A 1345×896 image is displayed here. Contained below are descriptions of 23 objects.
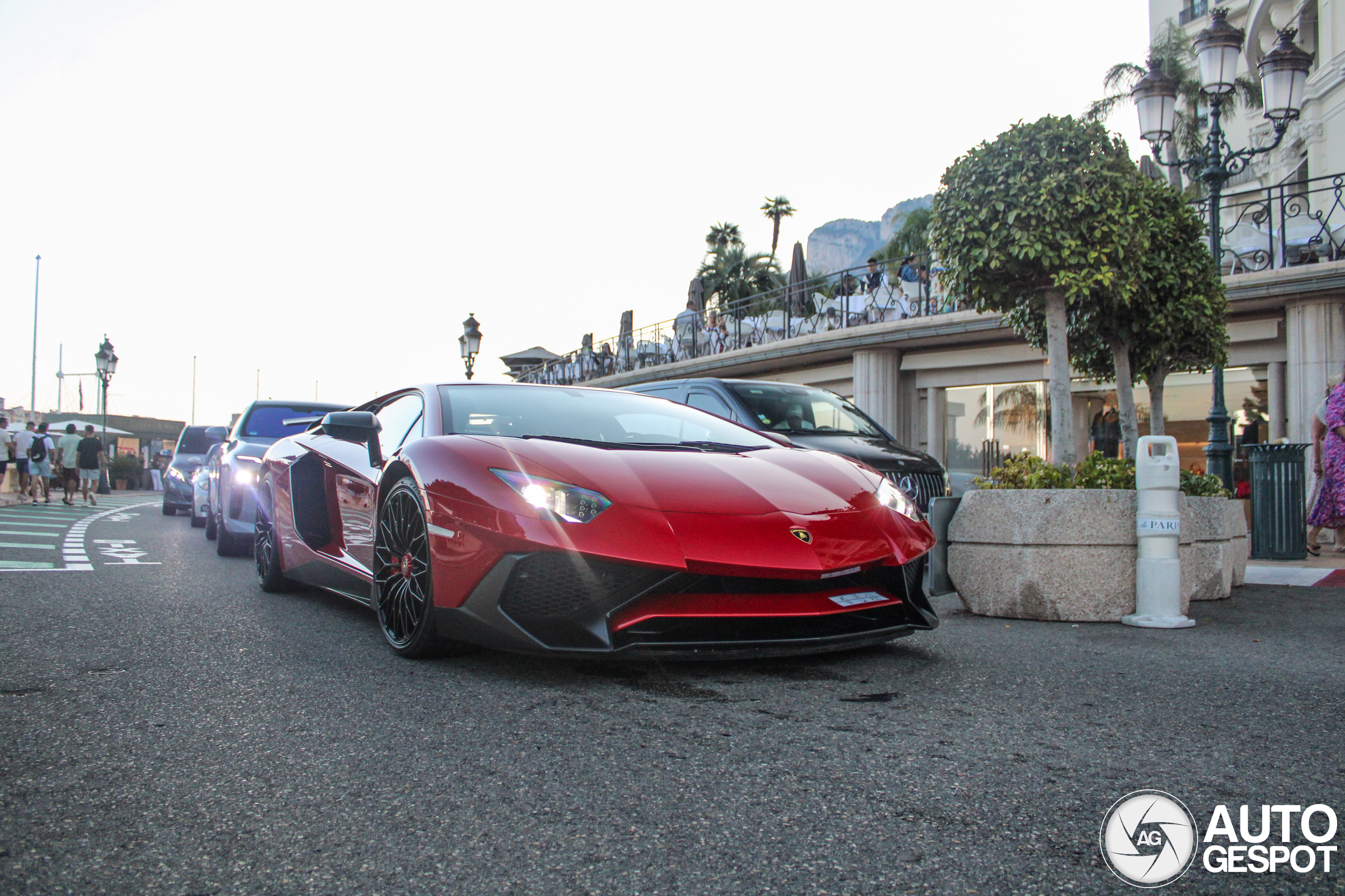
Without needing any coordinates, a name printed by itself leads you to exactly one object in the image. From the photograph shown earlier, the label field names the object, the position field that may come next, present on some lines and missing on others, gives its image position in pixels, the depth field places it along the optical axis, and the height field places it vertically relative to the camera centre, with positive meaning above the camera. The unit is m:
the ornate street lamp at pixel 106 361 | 28.56 +3.53
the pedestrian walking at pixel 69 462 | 19.06 +0.33
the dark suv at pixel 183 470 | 16.28 +0.16
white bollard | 4.84 -0.26
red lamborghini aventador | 3.04 -0.20
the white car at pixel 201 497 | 11.71 -0.23
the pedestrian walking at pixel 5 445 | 16.88 +0.58
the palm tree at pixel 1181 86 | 31.72 +14.78
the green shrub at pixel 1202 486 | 6.04 +0.00
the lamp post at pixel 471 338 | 19.42 +2.92
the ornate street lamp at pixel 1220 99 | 9.73 +4.11
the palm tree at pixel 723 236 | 51.34 +13.27
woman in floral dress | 8.26 +0.14
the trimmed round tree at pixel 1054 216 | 6.29 +1.79
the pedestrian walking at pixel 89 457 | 18.94 +0.42
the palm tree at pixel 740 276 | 46.16 +10.06
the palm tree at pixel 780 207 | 58.19 +16.75
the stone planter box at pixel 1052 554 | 4.97 -0.37
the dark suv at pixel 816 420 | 7.40 +0.55
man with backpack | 18.66 +0.38
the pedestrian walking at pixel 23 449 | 19.09 +0.59
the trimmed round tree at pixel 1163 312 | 7.25 +1.35
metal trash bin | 8.59 -0.15
